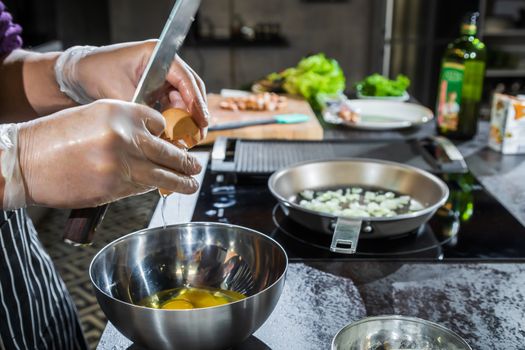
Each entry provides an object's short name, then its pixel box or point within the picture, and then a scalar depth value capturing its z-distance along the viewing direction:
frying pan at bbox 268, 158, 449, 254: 1.07
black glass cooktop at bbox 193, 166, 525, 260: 1.09
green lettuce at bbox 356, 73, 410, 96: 2.31
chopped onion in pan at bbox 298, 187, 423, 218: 1.23
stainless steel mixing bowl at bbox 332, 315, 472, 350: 0.73
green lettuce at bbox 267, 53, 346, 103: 2.30
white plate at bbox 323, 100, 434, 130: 1.98
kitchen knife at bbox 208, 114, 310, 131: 1.85
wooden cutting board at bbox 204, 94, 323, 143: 1.85
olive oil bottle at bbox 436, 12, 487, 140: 1.78
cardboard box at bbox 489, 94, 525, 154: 1.63
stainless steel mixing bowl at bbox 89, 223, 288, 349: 0.71
